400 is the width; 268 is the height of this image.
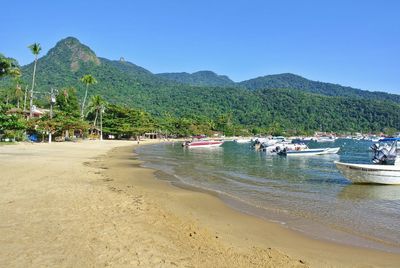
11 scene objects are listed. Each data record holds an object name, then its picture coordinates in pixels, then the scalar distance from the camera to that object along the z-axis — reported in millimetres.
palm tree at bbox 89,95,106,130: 91625
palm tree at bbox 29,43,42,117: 60938
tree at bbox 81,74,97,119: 87256
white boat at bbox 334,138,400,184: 21906
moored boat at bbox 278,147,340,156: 53784
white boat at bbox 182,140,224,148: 77750
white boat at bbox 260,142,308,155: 57188
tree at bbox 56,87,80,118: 82525
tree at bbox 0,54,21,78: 46969
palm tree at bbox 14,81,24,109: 87794
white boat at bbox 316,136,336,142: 158438
